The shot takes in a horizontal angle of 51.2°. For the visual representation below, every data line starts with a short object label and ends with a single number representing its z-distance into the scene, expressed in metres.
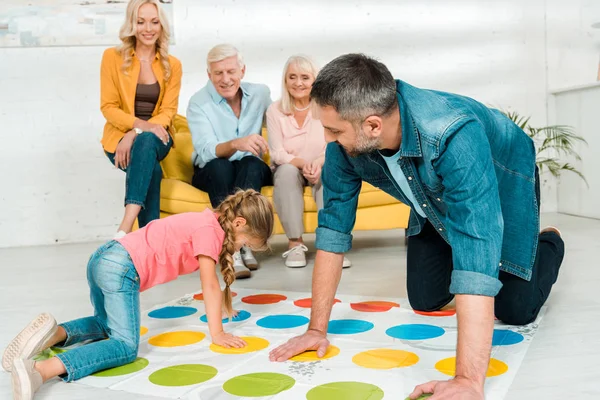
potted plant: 4.46
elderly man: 3.08
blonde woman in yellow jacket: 2.98
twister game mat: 1.51
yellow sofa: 3.17
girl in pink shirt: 1.66
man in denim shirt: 1.28
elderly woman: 3.08
